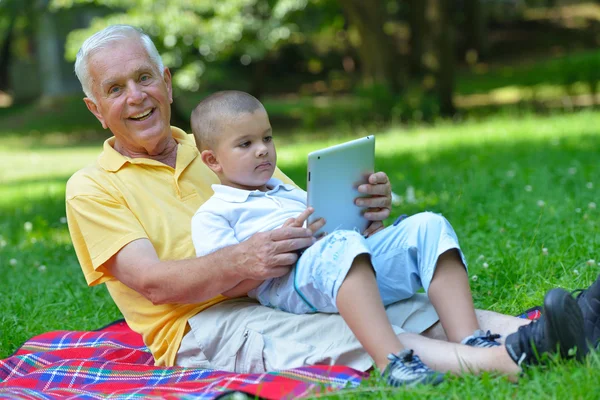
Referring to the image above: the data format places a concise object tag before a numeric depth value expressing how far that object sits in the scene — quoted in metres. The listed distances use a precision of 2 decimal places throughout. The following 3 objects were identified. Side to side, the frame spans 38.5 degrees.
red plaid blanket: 2.93
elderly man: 3.06
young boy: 2.91
